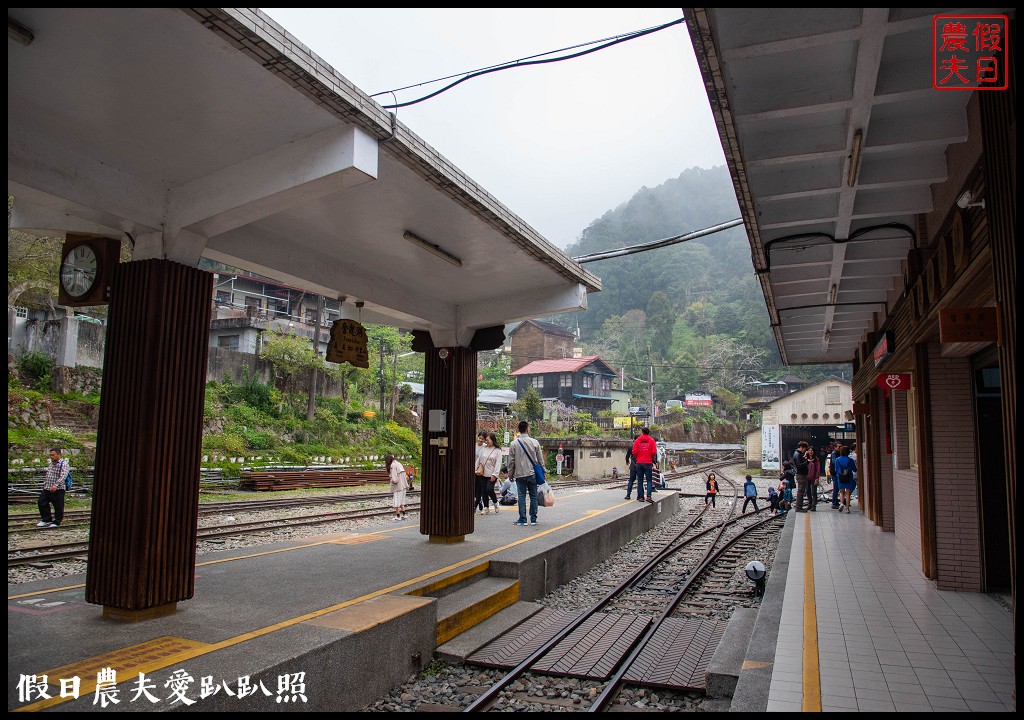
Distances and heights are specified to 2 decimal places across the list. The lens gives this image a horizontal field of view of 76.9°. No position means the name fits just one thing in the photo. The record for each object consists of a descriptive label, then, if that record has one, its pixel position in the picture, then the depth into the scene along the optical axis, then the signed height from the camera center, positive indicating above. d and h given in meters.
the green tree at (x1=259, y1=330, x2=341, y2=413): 29.97 +3.24
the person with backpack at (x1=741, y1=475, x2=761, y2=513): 17.09 -1.57
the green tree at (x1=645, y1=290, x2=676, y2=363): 76.81 +13.21
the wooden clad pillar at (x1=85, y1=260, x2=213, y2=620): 5.02 -0.21
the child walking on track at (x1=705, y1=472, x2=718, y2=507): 19.42 -1.68
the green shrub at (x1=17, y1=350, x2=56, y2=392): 21.78 +1.68
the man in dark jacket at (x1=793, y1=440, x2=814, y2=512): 14.60 -0.85
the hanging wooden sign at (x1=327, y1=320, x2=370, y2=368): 7.78 +0.99
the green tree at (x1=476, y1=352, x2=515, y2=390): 52.44 +4.39
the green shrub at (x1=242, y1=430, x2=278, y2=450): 25.09 -0.63
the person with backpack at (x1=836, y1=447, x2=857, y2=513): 15.02 -0.90
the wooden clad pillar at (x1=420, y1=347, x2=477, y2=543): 9.10 -0.40
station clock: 5.61 +1.33
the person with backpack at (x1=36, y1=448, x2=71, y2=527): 11.28 -1.26
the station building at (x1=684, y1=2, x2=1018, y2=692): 3.72 +2.16
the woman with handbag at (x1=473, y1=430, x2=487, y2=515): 12.23 -0.92
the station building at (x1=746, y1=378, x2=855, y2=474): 34.34 +0.74
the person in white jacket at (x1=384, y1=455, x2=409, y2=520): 12.94 -1.16
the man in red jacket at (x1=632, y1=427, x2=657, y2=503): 14.95 -0.57
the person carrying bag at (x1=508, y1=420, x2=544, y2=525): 10.48 -0.58
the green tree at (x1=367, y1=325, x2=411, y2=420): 35.00 +4.30
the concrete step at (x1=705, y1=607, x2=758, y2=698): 5.08 -1.89
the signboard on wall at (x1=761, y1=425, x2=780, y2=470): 35.31 -0.77
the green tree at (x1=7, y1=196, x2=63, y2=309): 20.09 +4.95
